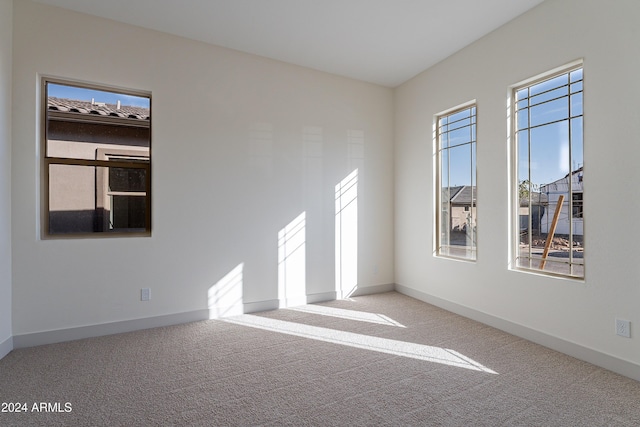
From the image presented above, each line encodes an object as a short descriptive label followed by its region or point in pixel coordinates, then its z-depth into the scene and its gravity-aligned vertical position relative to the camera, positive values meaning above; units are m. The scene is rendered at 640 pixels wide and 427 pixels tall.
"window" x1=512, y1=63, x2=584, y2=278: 2.79 +0.40
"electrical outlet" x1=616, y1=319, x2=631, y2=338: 2.36 -0.84
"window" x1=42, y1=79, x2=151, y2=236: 3.03 +0.56
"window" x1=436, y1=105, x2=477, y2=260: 3.81 +0.41
